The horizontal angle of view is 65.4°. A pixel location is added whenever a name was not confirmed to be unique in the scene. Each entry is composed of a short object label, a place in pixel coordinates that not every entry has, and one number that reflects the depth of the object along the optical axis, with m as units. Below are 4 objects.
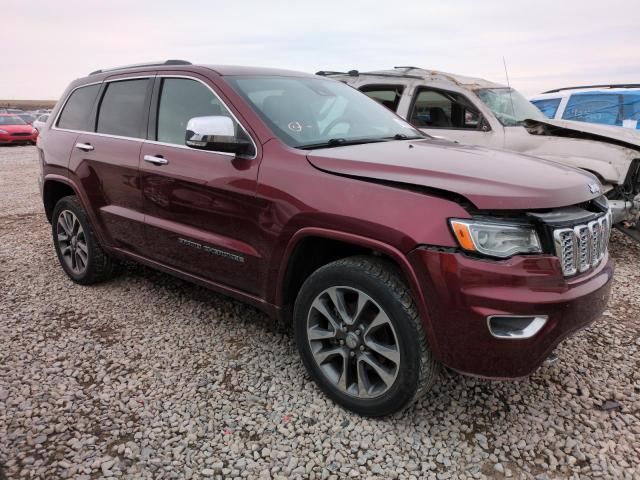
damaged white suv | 5.35
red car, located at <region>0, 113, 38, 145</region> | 21.36
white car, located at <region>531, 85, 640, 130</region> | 7.92
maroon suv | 2.11
